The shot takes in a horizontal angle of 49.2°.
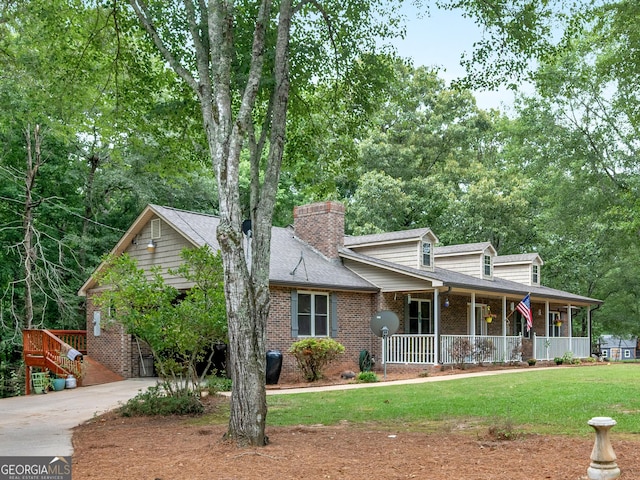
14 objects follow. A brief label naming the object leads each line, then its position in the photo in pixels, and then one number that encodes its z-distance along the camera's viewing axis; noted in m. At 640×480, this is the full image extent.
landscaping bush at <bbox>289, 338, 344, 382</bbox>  17.41
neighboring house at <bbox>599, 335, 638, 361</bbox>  41.79
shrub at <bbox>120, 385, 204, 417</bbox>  11.20
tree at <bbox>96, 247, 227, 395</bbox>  11.05
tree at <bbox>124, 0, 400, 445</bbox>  7.89
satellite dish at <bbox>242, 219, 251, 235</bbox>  8.81
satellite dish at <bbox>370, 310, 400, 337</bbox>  19.66
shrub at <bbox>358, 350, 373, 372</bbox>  20.34
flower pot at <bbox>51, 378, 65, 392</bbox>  17.47
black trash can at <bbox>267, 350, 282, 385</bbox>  17.16
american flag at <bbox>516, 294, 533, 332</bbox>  23.89
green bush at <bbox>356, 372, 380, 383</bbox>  17.23
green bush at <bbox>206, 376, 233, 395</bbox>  12.77
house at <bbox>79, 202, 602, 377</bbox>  19.45
